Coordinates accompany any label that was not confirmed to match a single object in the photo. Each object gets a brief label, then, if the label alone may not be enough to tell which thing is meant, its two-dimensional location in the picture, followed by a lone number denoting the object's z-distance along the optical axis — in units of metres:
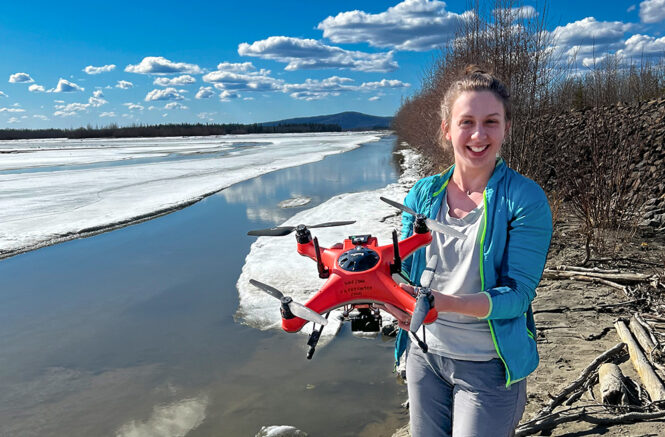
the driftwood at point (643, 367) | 3.59
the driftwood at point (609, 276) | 6.27
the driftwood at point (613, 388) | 3.65
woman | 1.93
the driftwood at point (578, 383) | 3.76
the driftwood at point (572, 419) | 3.34
